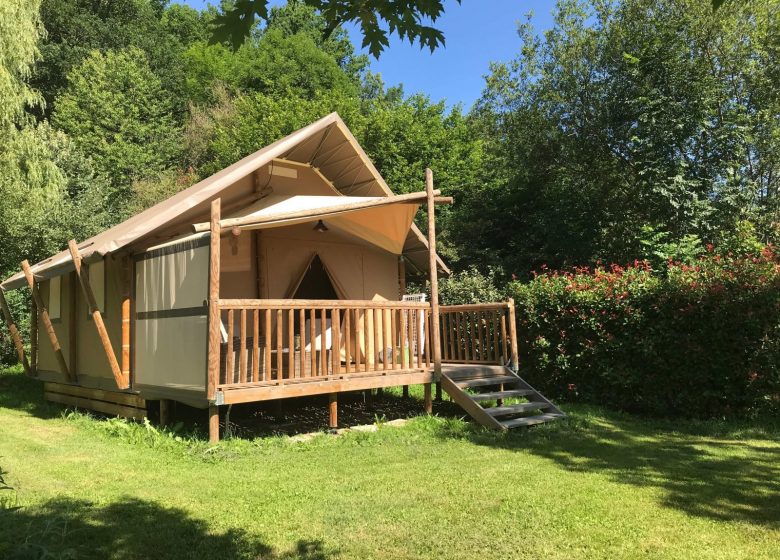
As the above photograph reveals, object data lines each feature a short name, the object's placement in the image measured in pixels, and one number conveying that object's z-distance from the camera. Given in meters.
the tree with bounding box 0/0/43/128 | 13.95
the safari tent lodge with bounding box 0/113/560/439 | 6.67
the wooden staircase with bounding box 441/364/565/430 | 7.48
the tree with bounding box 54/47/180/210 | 24.39
